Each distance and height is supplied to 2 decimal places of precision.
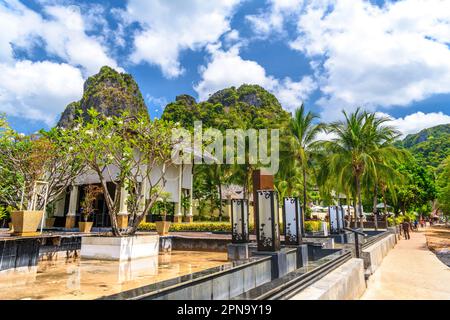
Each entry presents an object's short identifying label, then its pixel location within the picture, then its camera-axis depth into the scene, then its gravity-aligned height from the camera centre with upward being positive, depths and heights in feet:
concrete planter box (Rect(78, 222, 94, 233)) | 48.39 -1.48
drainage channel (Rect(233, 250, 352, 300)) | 9.90 -2.56
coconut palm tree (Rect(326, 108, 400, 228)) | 57.21 +13.31
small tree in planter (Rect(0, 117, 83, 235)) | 41.81 +8.16
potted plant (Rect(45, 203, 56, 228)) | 61.11 -0.01
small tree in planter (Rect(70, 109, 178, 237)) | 29.43 +7.03
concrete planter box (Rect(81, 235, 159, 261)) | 27.73 -2.92
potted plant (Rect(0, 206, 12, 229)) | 61.52 -0.61
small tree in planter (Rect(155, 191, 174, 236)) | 45.24 -1.58
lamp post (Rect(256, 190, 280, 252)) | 20.39 -0.36
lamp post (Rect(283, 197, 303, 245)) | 25.86 -0.46
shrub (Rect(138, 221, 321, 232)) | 58.59 -2.09
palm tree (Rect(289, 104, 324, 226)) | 60.64 +16.91
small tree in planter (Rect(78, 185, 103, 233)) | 48.55 +1.69
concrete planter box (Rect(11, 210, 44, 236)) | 24.09 -0.39
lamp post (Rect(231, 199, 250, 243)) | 30.22 -0.40
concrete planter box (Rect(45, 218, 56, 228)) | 61.00 -1.12
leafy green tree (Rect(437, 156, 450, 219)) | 72.26 +8.99
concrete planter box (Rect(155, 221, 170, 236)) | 45.24 -1.58
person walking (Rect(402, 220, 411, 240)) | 65.67 -3.15
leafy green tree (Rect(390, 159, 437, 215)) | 106.73 +9.34
